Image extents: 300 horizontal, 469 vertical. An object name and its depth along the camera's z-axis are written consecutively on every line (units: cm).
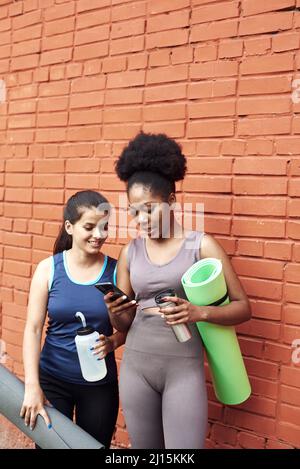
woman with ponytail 222
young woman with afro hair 204
